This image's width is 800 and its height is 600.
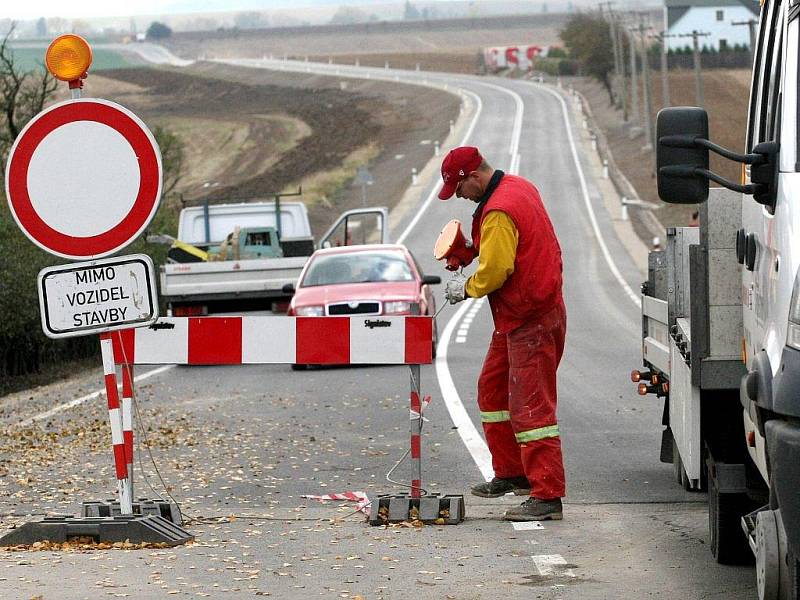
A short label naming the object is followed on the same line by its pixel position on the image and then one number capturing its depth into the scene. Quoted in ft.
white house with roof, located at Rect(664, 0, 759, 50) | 495.41
